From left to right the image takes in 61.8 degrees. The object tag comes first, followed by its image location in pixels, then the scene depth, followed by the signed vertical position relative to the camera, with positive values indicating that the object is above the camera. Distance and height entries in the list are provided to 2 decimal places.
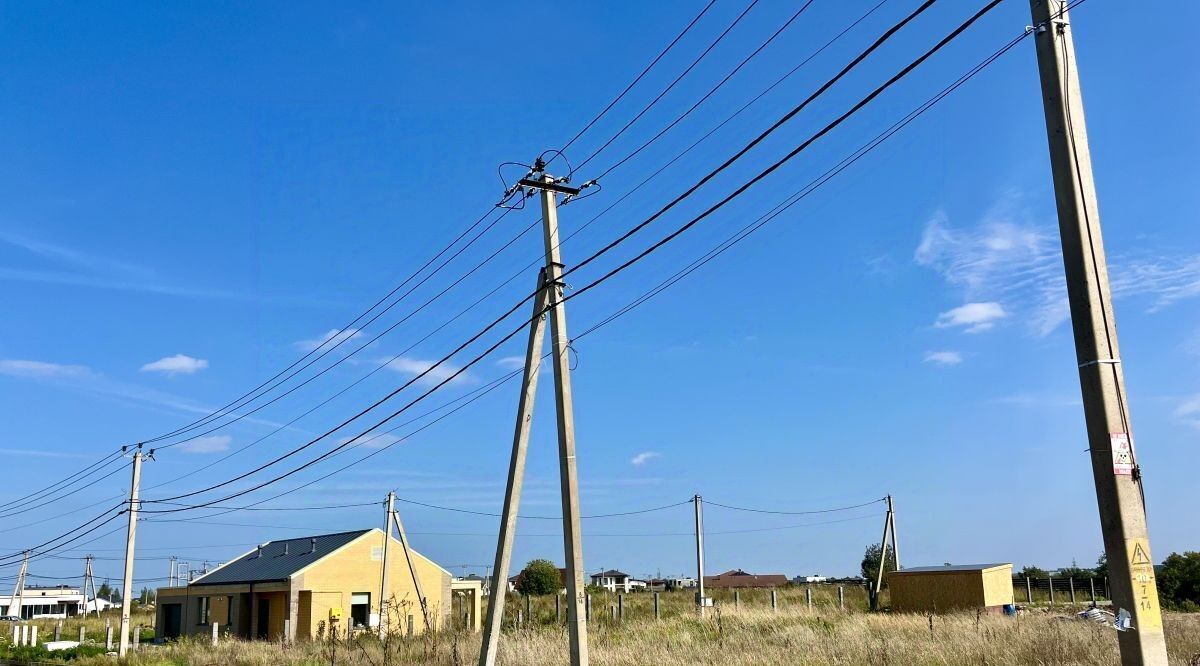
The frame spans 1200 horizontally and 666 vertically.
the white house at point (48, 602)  128.50 -1.20
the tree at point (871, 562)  58.12 +0.00
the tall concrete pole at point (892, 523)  41.56 +1.54
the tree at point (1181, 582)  37.91 -1.19
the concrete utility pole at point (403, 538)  37.25 +1.52
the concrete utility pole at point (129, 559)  35.72 +1.17
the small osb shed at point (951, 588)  29.34 -0.87
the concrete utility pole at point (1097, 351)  6.35 +1.30
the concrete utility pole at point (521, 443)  15.48 +2.02
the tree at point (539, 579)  80.19 -0.40
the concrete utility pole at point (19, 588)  87.00 +0.53
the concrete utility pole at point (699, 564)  39.15 +0.18
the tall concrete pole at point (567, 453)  13.91 +1.71
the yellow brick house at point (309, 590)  43.97 -0.32
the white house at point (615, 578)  115.01 -0.73
